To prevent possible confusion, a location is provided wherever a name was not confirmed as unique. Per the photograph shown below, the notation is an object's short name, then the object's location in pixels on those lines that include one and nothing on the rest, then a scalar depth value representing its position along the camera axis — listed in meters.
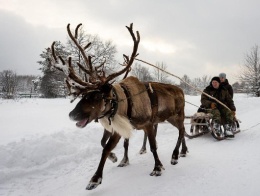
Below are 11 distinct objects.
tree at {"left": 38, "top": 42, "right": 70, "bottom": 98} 38.31
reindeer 4.20
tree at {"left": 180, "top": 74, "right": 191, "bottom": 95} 67.79
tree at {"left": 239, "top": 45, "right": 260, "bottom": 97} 34.88
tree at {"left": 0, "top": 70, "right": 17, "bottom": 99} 24.66
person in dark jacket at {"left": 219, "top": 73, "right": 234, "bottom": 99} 8.54
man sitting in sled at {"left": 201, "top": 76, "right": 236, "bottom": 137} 7.82
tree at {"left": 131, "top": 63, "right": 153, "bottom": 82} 66.62
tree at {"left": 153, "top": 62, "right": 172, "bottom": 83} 65.94
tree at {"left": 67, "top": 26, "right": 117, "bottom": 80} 34.48
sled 7.64
